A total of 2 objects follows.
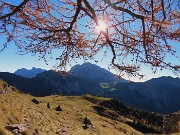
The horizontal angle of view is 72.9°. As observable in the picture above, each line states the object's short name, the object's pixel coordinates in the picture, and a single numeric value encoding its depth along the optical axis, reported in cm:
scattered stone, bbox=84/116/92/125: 1903
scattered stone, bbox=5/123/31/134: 832
